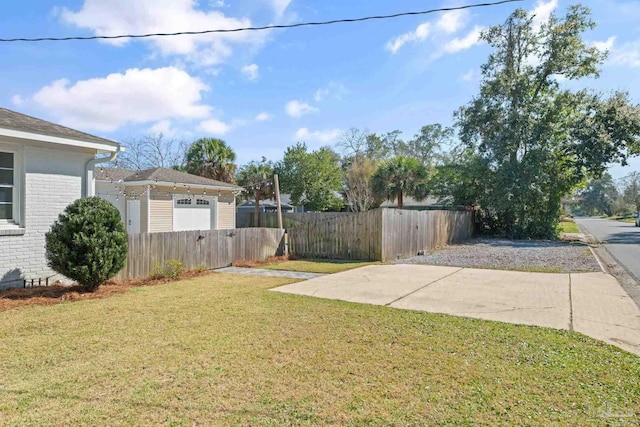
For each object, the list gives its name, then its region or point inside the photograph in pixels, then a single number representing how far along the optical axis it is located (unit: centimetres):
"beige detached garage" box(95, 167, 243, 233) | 1622
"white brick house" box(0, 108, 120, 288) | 708
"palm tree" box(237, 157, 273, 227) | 2735
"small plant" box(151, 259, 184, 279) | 909
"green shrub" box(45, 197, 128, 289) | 678
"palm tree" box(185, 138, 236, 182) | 2527
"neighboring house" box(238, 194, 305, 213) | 3241
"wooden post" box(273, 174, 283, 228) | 1474
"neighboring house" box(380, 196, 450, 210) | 3202
